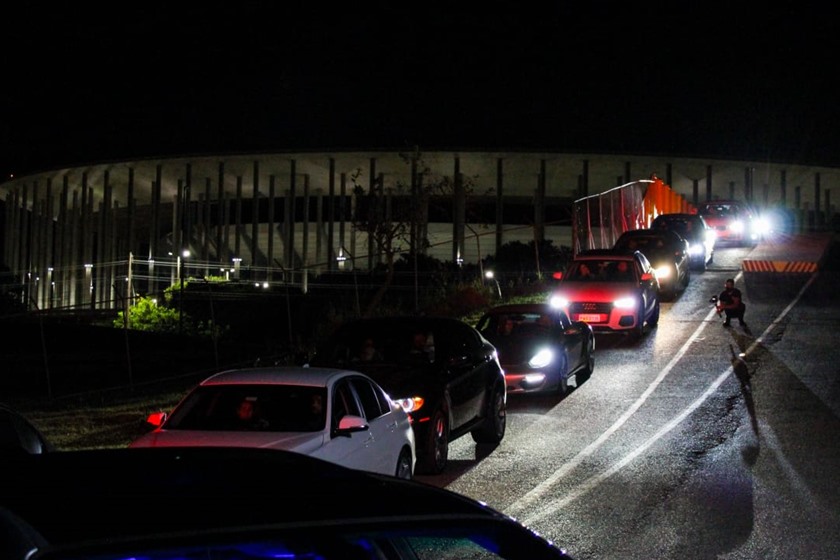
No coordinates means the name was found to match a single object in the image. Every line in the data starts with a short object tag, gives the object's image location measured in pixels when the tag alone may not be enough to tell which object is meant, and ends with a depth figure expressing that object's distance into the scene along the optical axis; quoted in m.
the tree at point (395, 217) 33.34
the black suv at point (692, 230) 35.53
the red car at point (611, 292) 23.58
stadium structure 62.09
